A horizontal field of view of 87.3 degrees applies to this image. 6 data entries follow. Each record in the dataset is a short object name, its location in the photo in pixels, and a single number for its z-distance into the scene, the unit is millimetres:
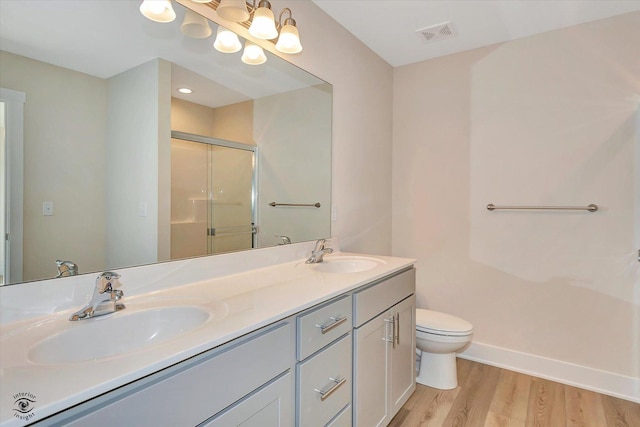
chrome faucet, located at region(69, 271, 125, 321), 949
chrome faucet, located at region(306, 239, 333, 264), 1906
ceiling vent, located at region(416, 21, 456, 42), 2217
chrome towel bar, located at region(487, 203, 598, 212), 2138
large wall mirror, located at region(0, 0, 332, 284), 966
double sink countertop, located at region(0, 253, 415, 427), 602
